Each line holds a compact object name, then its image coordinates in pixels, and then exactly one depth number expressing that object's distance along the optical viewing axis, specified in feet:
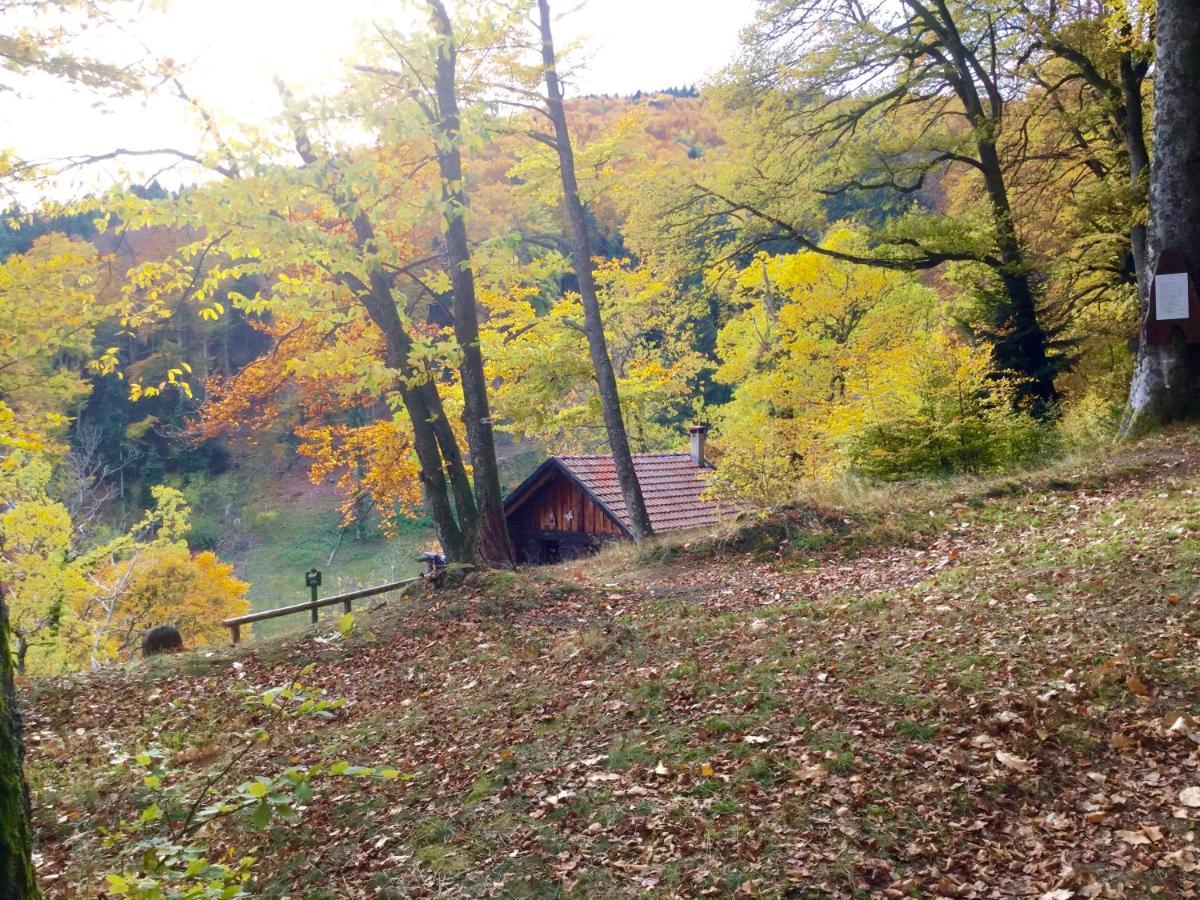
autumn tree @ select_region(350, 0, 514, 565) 34.12
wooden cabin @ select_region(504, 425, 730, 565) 60.44
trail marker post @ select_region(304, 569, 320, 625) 38.89
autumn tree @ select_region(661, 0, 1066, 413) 42.80
